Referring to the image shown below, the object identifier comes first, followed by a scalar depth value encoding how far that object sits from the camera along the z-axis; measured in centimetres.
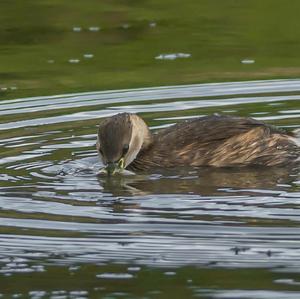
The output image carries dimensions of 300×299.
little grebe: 1056
